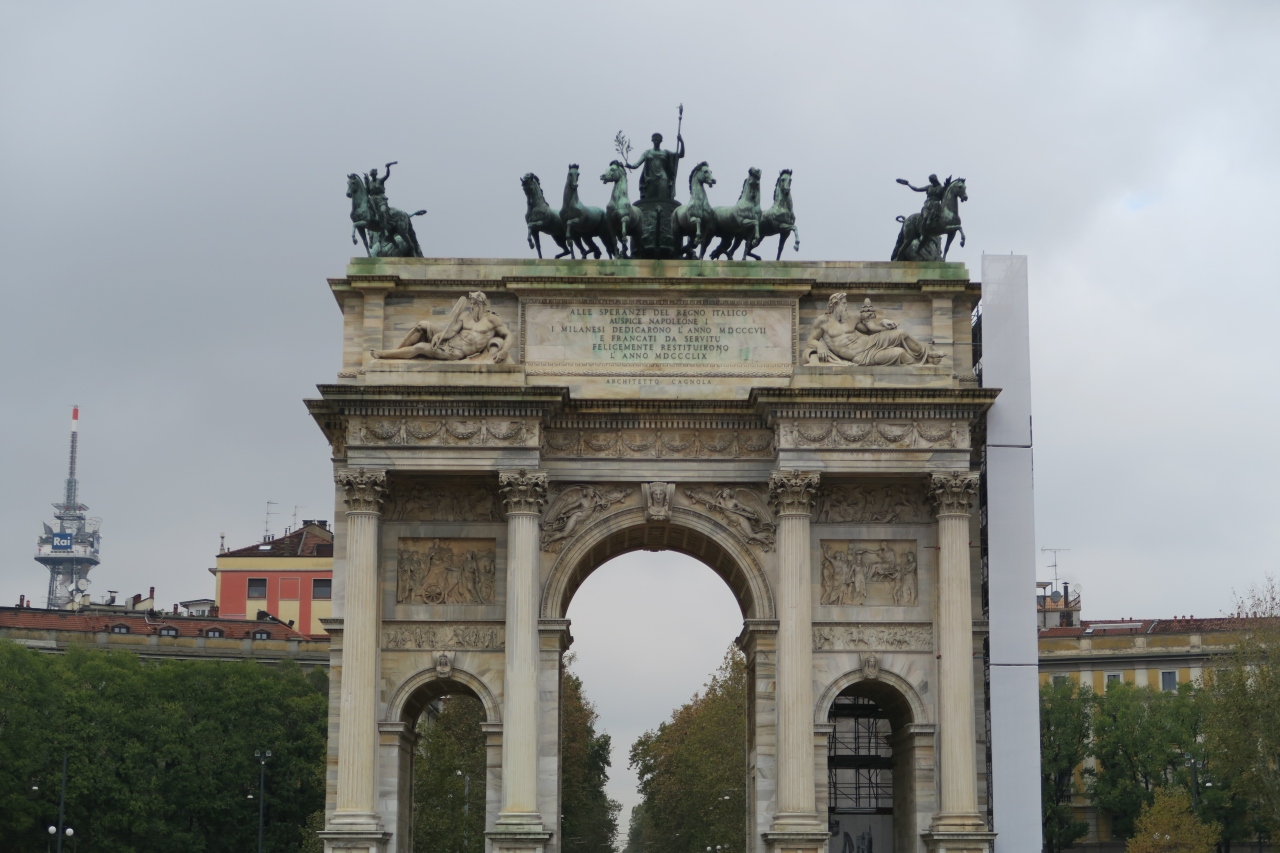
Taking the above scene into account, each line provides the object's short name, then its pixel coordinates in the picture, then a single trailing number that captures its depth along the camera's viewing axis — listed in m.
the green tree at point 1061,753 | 75.38
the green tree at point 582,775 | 77.56
